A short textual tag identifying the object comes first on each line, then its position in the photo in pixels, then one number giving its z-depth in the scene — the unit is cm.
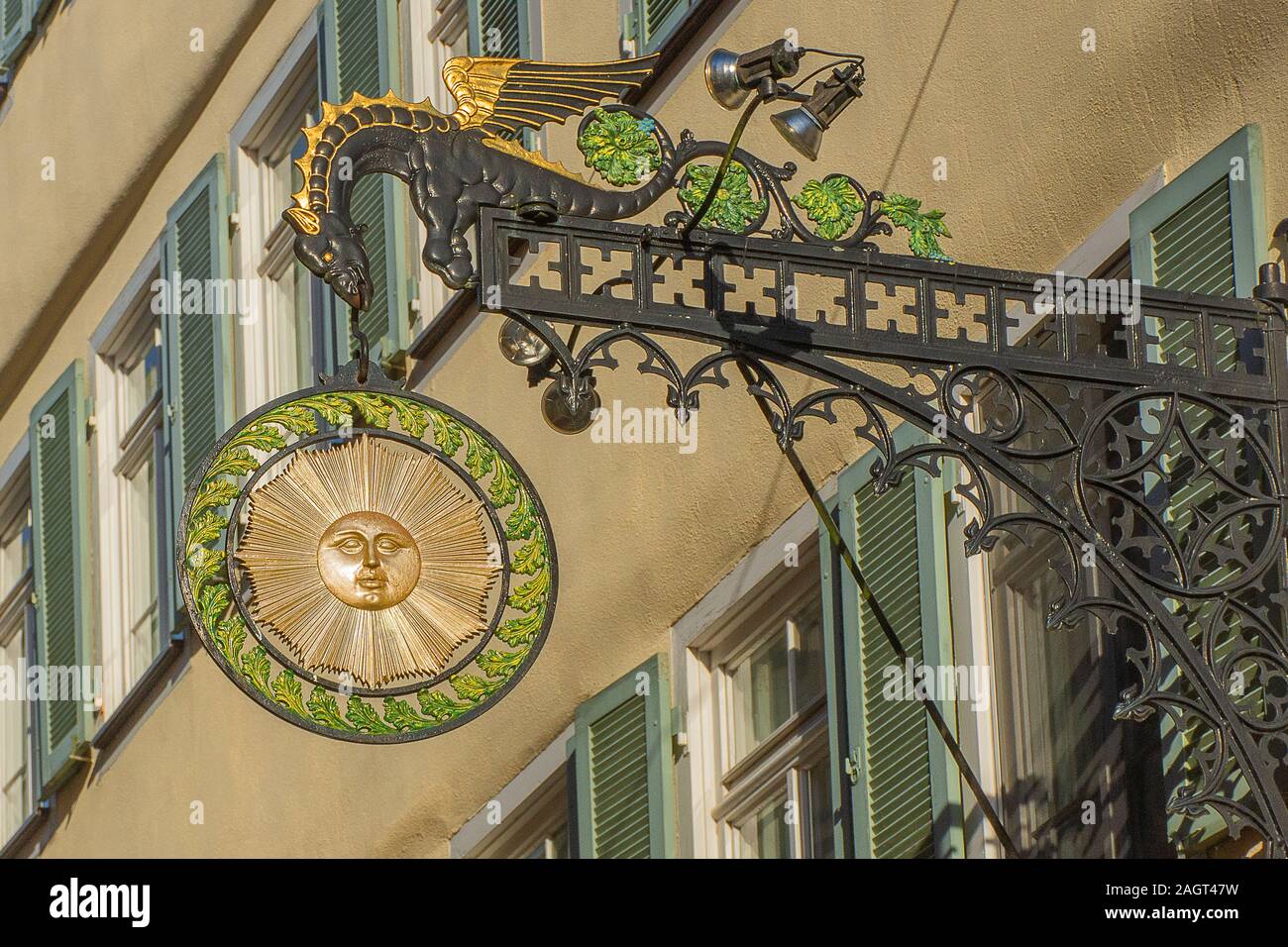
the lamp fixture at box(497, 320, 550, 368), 1541
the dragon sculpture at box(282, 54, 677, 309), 1425
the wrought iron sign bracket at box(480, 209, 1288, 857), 1390
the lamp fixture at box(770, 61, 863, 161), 1450
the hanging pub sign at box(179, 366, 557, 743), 1414
